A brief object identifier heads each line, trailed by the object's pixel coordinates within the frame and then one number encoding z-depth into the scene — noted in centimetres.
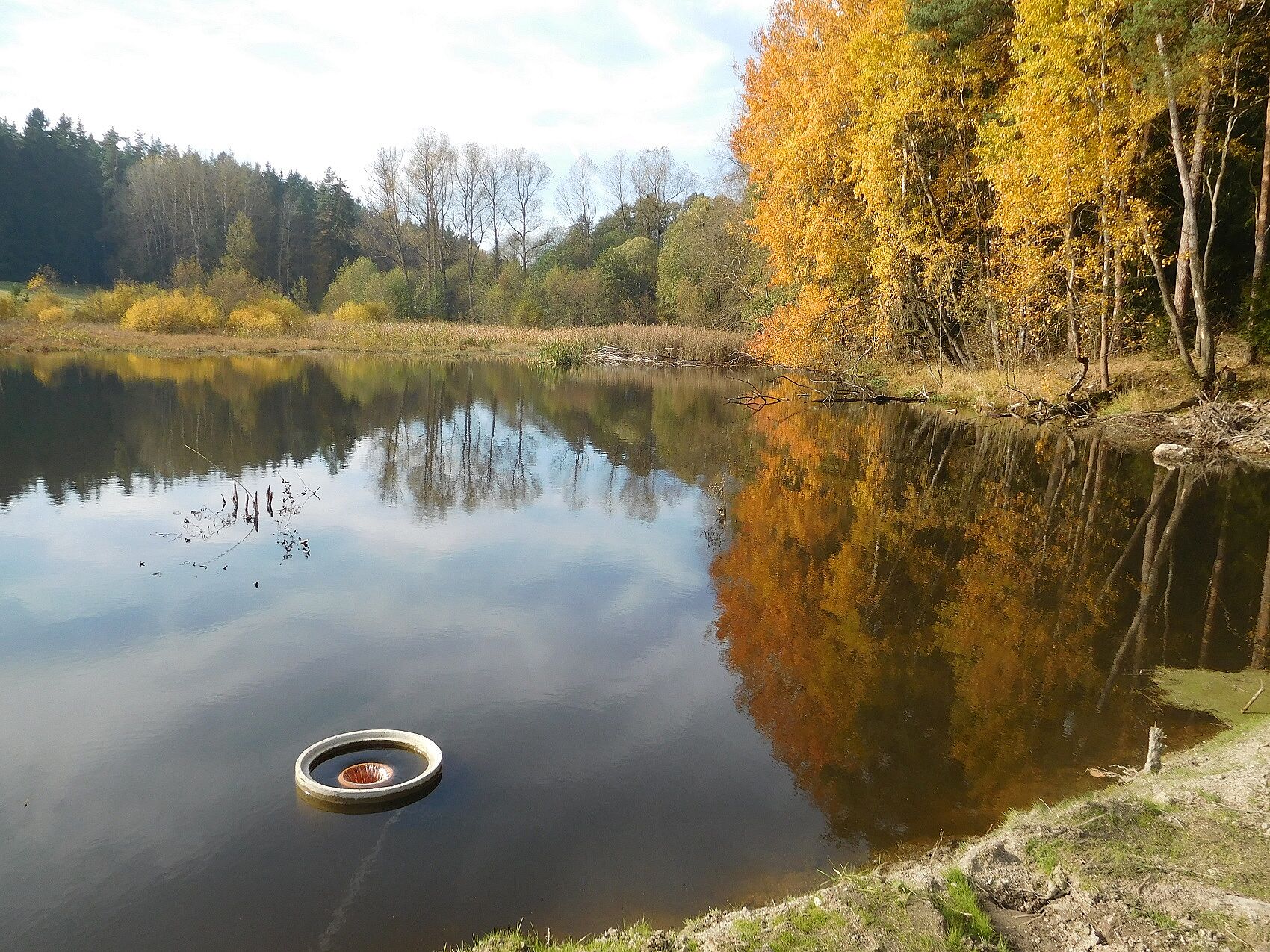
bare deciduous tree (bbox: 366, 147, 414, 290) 5644
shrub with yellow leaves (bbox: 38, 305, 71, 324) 3972
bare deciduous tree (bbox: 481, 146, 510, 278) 6056
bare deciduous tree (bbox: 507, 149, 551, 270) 6175
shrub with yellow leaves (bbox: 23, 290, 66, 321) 4053
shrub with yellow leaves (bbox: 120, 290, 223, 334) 4178
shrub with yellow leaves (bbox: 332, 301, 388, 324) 4781
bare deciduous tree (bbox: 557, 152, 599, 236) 6488
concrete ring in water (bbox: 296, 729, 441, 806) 425
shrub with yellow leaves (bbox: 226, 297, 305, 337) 4378
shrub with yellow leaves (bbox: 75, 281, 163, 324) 4328
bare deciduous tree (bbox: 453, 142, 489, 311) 5947
